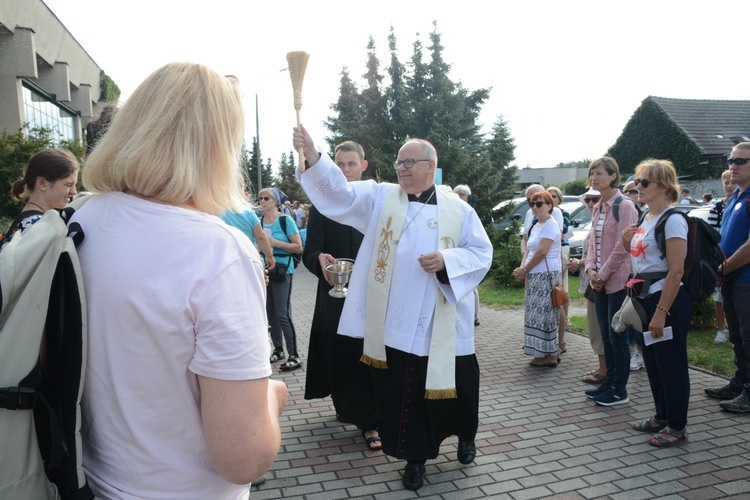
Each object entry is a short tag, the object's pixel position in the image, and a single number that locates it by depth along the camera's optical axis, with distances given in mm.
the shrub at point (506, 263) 12859
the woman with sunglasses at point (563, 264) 7176
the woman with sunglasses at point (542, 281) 6547
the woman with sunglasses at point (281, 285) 6738
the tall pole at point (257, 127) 27844
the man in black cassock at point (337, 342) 4562
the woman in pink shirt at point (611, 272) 5109
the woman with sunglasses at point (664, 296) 4145
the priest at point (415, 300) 3748
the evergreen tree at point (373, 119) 23664
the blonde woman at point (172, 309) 1249
